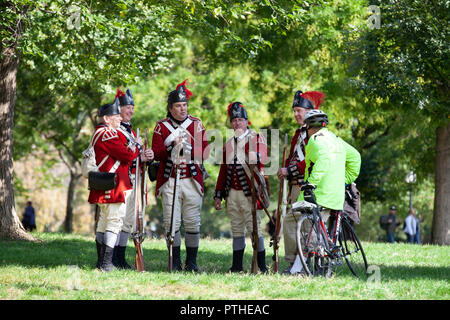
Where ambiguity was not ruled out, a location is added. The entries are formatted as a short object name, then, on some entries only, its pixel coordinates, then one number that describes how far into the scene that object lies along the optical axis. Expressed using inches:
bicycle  622.5
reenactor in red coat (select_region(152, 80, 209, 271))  732.0
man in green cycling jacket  631.8
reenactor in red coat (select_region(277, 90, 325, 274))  700.7
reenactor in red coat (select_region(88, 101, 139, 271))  693.3
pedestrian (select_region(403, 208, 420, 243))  2119.8
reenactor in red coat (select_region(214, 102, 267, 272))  738.8
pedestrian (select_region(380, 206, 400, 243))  2062.0
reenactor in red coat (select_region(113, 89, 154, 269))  743.7
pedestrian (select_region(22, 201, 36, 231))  1953.7
